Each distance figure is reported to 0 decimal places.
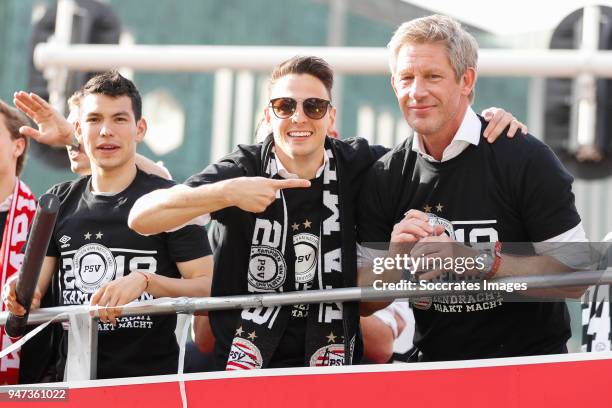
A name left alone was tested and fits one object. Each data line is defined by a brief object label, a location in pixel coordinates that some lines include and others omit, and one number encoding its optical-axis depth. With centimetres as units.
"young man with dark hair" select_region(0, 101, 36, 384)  998
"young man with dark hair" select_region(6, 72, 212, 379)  940
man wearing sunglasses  872
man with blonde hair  836
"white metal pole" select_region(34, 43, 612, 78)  1603
